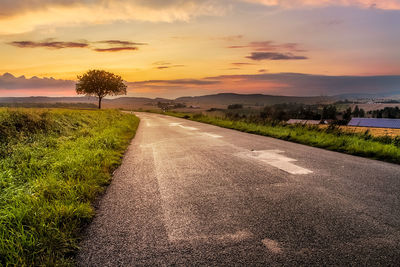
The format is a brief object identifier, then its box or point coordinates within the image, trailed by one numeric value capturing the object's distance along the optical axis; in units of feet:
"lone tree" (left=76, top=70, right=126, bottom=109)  211.61
